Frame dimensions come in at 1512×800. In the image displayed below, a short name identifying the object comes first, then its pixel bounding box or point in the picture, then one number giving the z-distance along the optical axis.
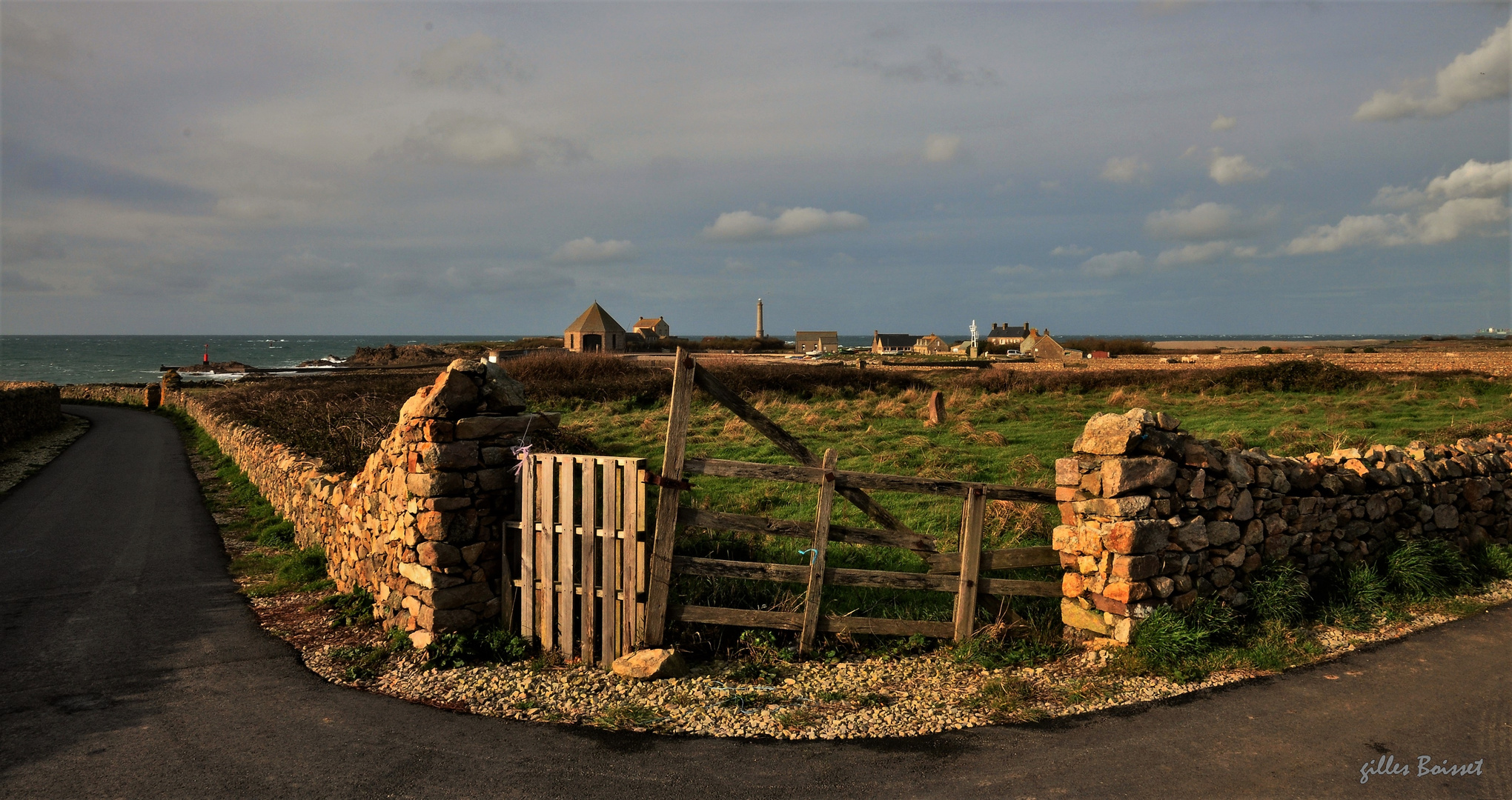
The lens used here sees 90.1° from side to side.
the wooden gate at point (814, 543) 6.59
